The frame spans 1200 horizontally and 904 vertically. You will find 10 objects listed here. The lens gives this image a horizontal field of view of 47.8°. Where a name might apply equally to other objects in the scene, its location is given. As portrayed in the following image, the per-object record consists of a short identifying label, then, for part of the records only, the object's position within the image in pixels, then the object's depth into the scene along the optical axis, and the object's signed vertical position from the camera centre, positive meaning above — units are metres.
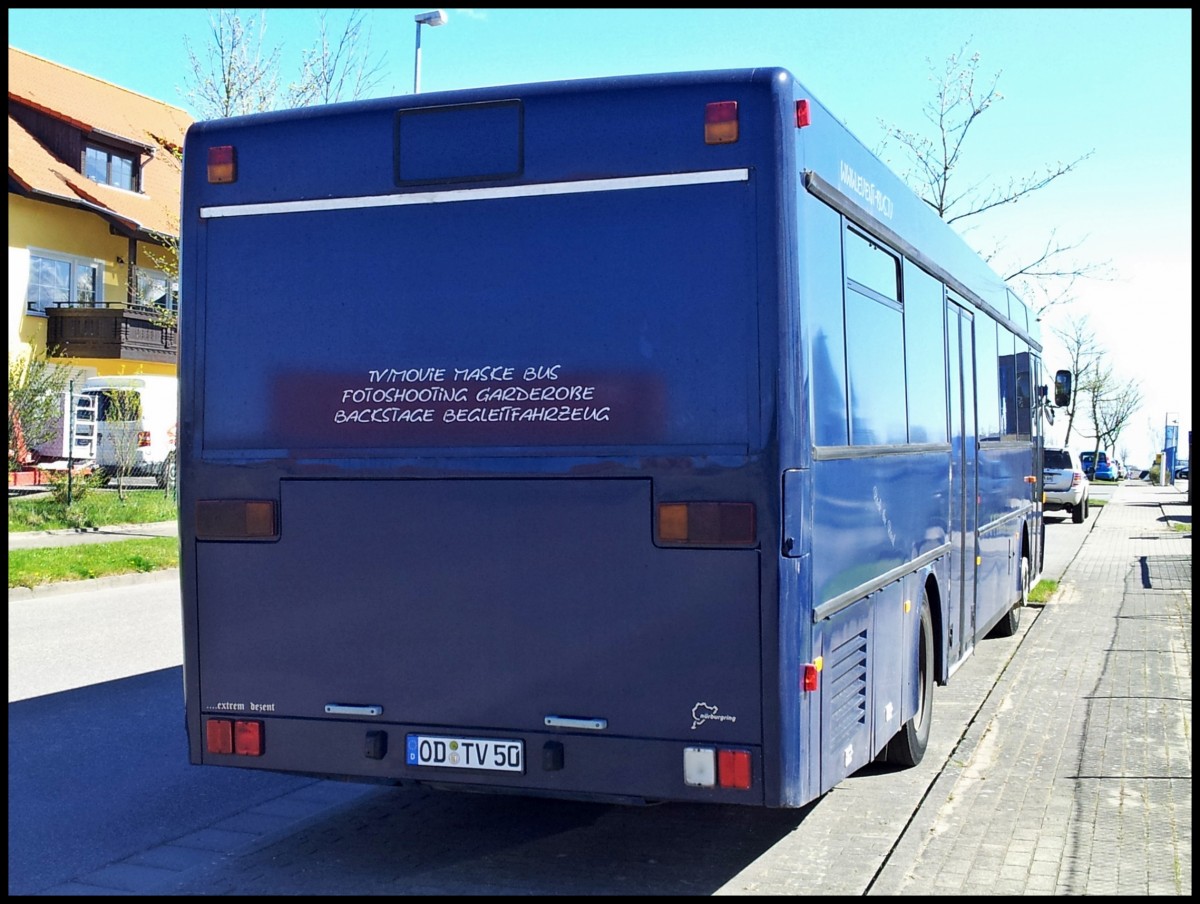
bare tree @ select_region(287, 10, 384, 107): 22.75 +6.35
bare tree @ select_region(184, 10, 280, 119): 23.12 +6.51
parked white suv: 36.47 -0.90
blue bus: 4.85 +0.06
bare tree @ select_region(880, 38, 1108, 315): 16.81 +3.49
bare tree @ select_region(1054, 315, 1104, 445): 58.93 +4.15
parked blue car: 82.50 -1.16
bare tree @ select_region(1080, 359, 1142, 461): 80.03 +2.58
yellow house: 36.28 +6.67
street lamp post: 24.44 +8.01
